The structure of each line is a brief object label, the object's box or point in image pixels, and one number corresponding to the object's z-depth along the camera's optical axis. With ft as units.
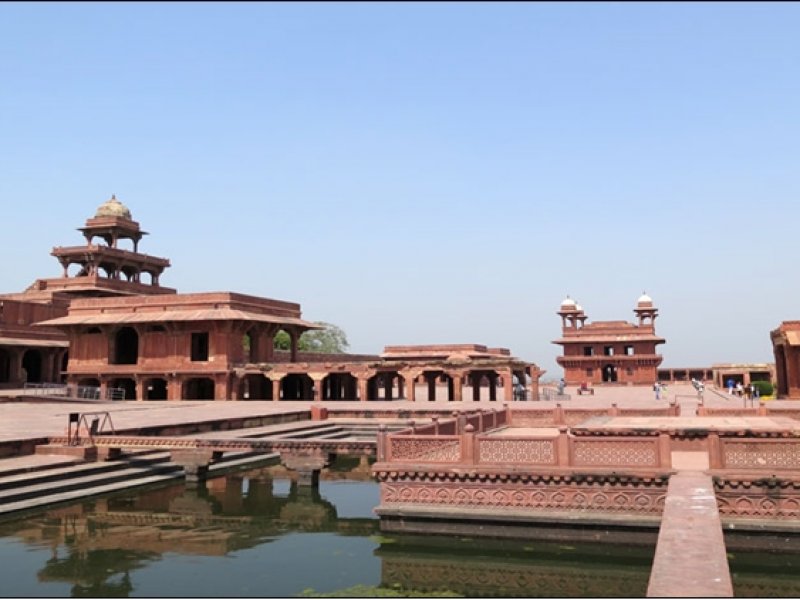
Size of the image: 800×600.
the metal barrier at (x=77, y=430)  51.13
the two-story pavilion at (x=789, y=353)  110.11
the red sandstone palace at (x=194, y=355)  113.91
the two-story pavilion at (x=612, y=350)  190.90
